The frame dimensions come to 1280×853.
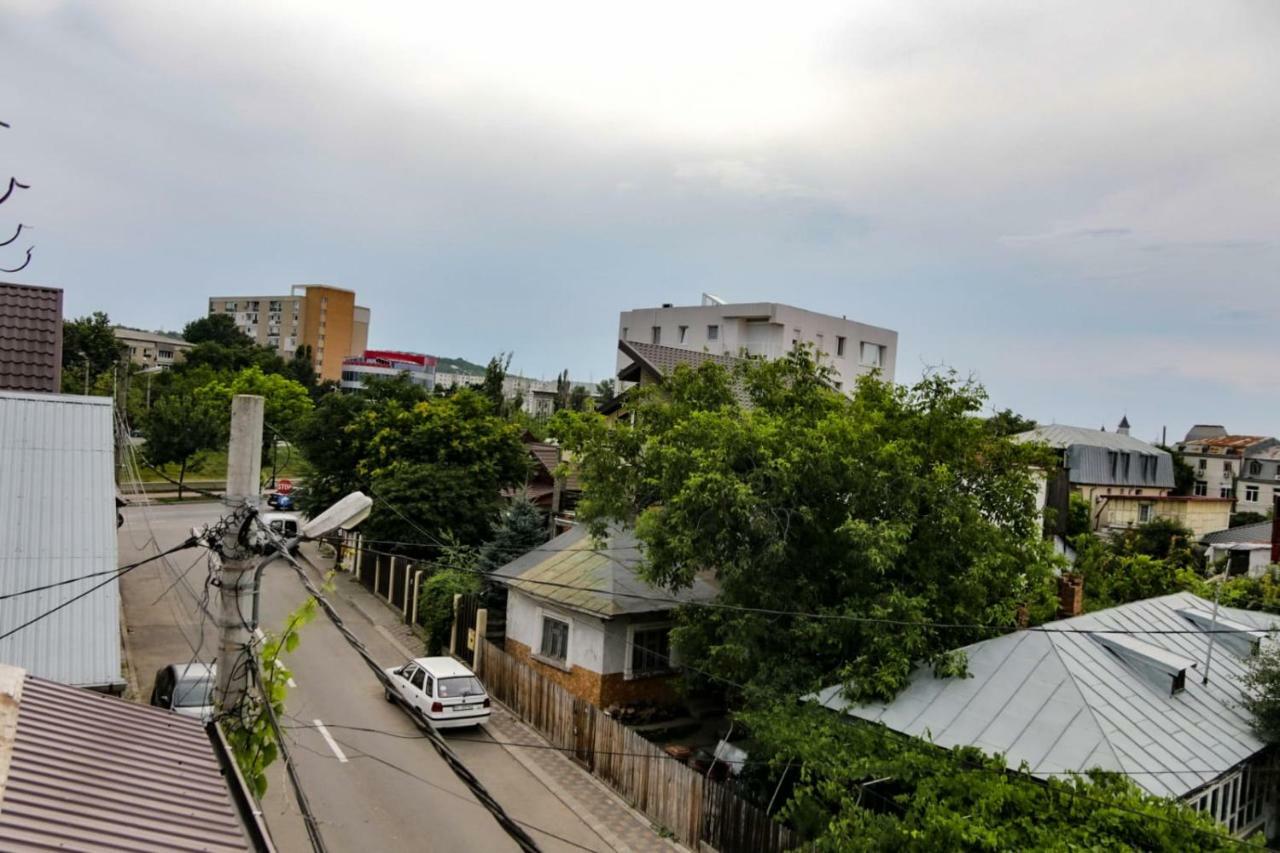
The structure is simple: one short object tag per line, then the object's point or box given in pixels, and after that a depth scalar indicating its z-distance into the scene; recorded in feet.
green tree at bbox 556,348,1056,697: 44.01
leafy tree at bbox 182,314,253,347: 347.42
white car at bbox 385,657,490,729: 56.59
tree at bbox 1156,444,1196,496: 200.34
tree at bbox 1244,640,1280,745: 41.24
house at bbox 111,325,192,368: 336.08
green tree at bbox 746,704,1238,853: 28.78
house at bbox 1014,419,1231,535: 142.82
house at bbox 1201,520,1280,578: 91.22
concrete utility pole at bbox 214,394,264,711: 23.93
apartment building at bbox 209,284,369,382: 391.24
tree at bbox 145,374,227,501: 144.77
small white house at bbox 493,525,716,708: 60.03
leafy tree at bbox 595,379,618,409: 270.38
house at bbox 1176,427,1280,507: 212.84
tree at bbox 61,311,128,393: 225.97
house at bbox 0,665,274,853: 14.52
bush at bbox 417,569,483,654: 75.31
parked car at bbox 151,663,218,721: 50.59
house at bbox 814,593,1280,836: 36.78
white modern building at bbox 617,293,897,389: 190.49
